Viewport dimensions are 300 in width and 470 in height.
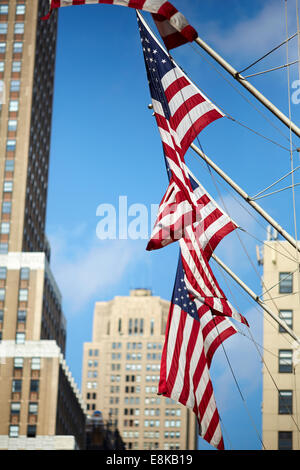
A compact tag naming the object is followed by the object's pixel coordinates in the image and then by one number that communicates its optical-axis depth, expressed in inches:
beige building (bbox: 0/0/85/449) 4726.9
